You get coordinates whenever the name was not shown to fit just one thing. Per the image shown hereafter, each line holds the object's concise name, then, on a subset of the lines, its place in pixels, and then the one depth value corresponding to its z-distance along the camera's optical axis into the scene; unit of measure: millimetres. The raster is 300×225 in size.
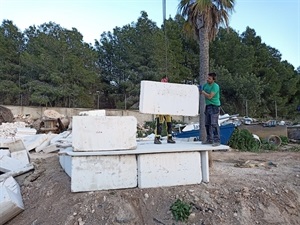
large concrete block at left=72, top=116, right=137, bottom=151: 3895
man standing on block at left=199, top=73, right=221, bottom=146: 4835
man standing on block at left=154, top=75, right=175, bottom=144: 5130
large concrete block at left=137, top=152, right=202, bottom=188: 4099
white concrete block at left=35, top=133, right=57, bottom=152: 8357
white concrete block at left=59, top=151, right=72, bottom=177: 4399
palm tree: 5801
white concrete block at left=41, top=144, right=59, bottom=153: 8129
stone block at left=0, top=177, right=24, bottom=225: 3646
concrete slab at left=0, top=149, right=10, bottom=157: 5715
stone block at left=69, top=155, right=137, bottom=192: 3834
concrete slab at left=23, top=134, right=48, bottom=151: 8431
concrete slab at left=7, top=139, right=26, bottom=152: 6171
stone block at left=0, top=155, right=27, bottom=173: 5235
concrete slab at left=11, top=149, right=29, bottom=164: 5866
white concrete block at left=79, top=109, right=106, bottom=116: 11467
